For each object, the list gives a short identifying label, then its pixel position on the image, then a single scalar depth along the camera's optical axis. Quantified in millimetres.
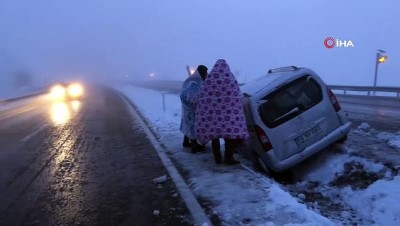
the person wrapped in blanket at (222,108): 7461
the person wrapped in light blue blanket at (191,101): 8677
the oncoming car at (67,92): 41325
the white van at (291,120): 7430
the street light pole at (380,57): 27789
